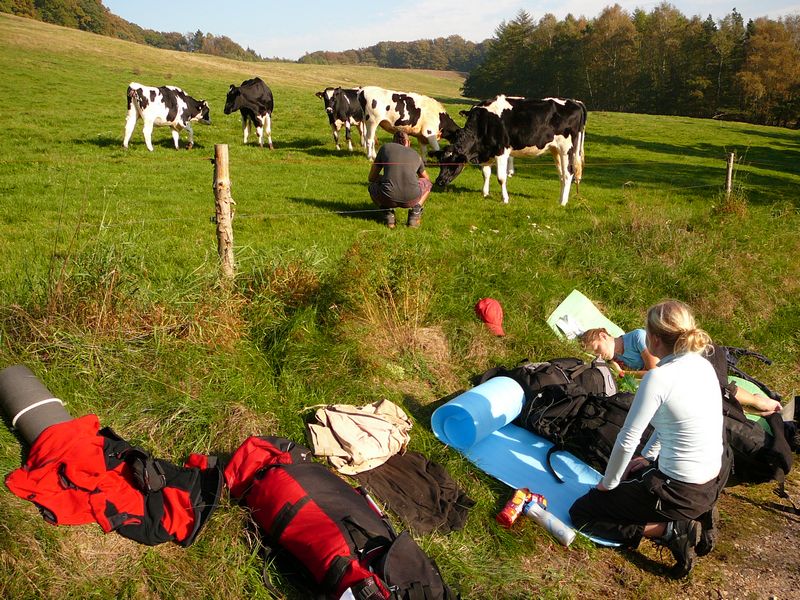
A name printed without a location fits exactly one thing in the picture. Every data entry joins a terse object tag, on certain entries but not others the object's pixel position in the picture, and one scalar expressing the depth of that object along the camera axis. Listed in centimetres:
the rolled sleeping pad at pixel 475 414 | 519
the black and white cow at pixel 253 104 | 1703
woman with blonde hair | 368
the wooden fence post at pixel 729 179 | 1153
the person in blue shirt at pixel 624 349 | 656
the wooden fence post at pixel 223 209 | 564
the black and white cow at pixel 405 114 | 1630
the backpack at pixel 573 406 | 528
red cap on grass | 699
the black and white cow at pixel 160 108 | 1548
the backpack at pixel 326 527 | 335
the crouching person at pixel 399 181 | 943
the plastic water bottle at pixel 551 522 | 434
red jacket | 368
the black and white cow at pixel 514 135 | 1224
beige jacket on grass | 458
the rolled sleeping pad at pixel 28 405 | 414
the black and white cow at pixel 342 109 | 1753
